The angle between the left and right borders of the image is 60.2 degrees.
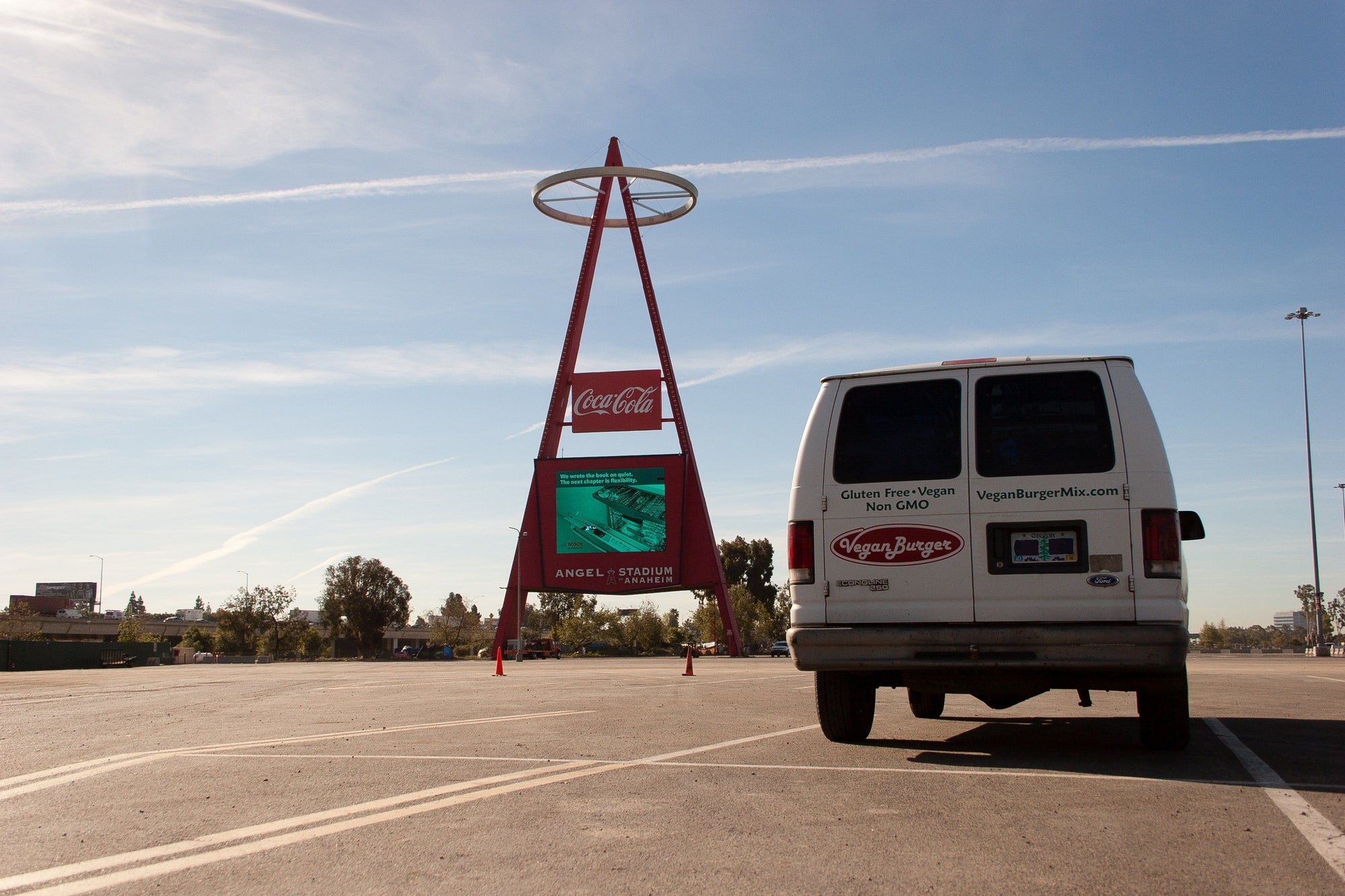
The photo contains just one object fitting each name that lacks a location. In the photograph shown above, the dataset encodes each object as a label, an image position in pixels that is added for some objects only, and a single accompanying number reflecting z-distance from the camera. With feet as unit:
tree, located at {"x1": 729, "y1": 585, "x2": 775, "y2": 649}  347.36
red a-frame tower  176.24
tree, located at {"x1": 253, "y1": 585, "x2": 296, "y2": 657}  306.96
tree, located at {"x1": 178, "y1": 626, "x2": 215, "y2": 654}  361.71
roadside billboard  607.37
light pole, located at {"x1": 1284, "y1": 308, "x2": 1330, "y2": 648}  182.28
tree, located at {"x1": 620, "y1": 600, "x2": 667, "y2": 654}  342.85
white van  22.35
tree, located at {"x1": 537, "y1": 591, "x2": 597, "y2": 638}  461.00
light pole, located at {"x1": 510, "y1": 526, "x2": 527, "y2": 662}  176.24
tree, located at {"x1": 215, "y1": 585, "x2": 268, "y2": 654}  307.17
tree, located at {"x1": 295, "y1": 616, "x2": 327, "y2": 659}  320.11
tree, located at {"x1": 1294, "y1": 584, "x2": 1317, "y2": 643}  296.14
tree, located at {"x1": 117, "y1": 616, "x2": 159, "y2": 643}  309.77
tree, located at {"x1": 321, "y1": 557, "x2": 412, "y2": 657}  333.42
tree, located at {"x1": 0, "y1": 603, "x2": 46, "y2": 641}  251.60
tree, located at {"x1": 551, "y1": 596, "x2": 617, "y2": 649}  321.11
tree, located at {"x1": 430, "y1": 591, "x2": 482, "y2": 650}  354.95
